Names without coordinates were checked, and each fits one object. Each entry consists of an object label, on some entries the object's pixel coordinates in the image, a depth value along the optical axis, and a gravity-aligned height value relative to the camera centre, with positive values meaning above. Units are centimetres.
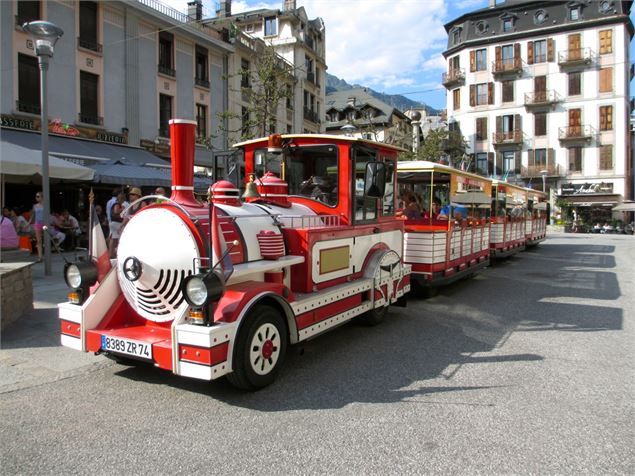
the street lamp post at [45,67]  862 +295
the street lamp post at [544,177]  4118 +405
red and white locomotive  370 -39
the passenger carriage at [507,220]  1364 +14
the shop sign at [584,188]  4125 +311
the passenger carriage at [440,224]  838 +2
